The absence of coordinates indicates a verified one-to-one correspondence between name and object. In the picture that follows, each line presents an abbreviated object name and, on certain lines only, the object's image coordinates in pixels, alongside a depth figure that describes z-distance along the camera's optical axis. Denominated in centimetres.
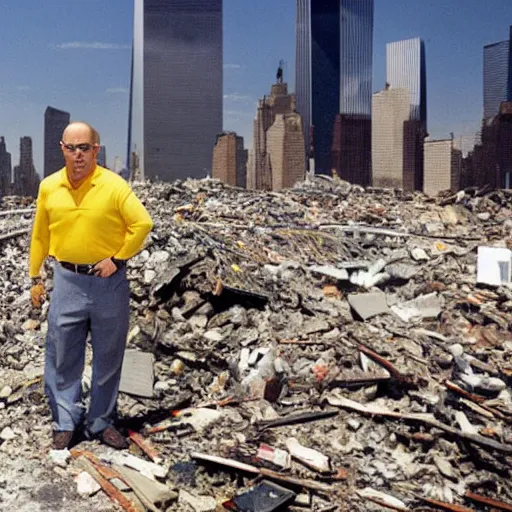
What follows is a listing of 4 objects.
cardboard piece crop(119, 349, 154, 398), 440
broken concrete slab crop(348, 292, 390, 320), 586
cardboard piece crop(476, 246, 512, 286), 751
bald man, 331
